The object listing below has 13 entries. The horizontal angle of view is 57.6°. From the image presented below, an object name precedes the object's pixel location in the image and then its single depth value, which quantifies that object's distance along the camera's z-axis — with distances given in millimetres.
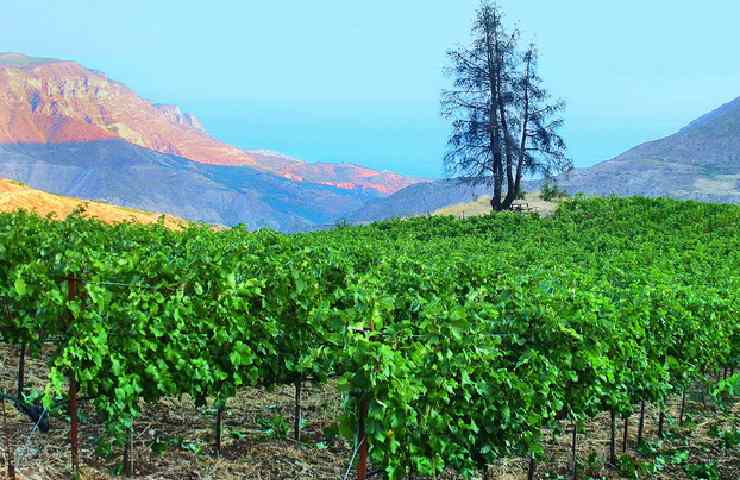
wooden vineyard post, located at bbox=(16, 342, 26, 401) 8938
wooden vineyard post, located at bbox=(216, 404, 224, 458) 7882
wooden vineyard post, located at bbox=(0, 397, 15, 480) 6516
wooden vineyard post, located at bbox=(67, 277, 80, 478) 6695
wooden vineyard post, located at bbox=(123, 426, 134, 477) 7184
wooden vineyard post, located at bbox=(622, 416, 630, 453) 9597
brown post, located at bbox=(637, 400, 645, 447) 10128
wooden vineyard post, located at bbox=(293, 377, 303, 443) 8578
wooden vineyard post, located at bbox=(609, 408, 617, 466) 9126
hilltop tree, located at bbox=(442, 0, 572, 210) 40000
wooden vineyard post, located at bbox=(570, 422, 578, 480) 8266
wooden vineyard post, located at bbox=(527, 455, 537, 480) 7625
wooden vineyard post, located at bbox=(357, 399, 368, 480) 5258
